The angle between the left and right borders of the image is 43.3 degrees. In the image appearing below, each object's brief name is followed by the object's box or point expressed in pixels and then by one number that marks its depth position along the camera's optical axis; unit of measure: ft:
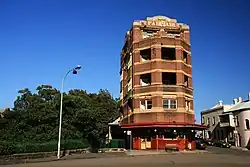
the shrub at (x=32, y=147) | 90.68
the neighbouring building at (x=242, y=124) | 190.60
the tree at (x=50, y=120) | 122.42
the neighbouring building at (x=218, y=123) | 210.59
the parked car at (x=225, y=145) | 189.30
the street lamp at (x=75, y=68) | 103.65
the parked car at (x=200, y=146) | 159.62
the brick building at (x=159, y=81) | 144.36
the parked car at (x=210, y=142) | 204.66
